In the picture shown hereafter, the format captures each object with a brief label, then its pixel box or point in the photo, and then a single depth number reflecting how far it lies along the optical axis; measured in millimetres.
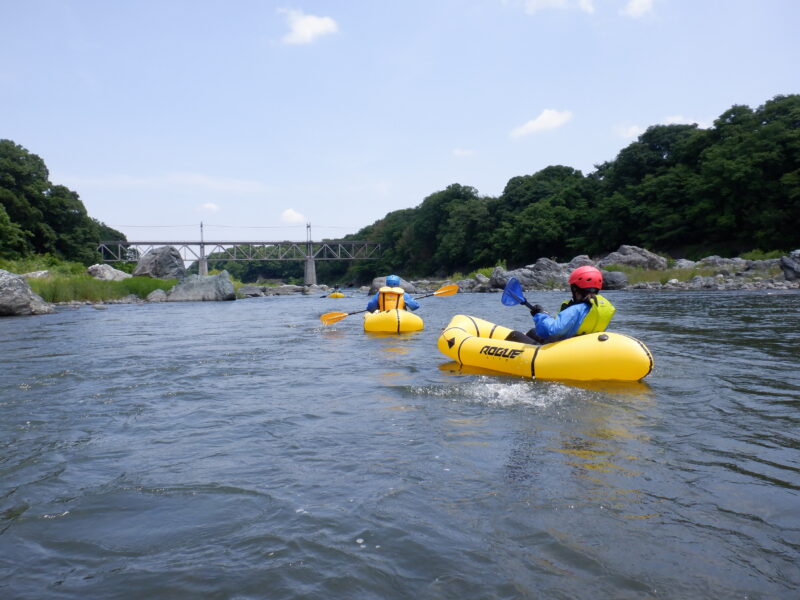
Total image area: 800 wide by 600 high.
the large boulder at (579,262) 33250
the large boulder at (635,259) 30484
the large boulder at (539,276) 31906
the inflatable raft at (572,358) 5328
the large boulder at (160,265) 39469
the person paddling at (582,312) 5656
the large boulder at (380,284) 33625
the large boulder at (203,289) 26047
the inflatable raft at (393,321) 10156
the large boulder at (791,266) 20719
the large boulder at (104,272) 30188
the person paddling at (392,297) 10664
